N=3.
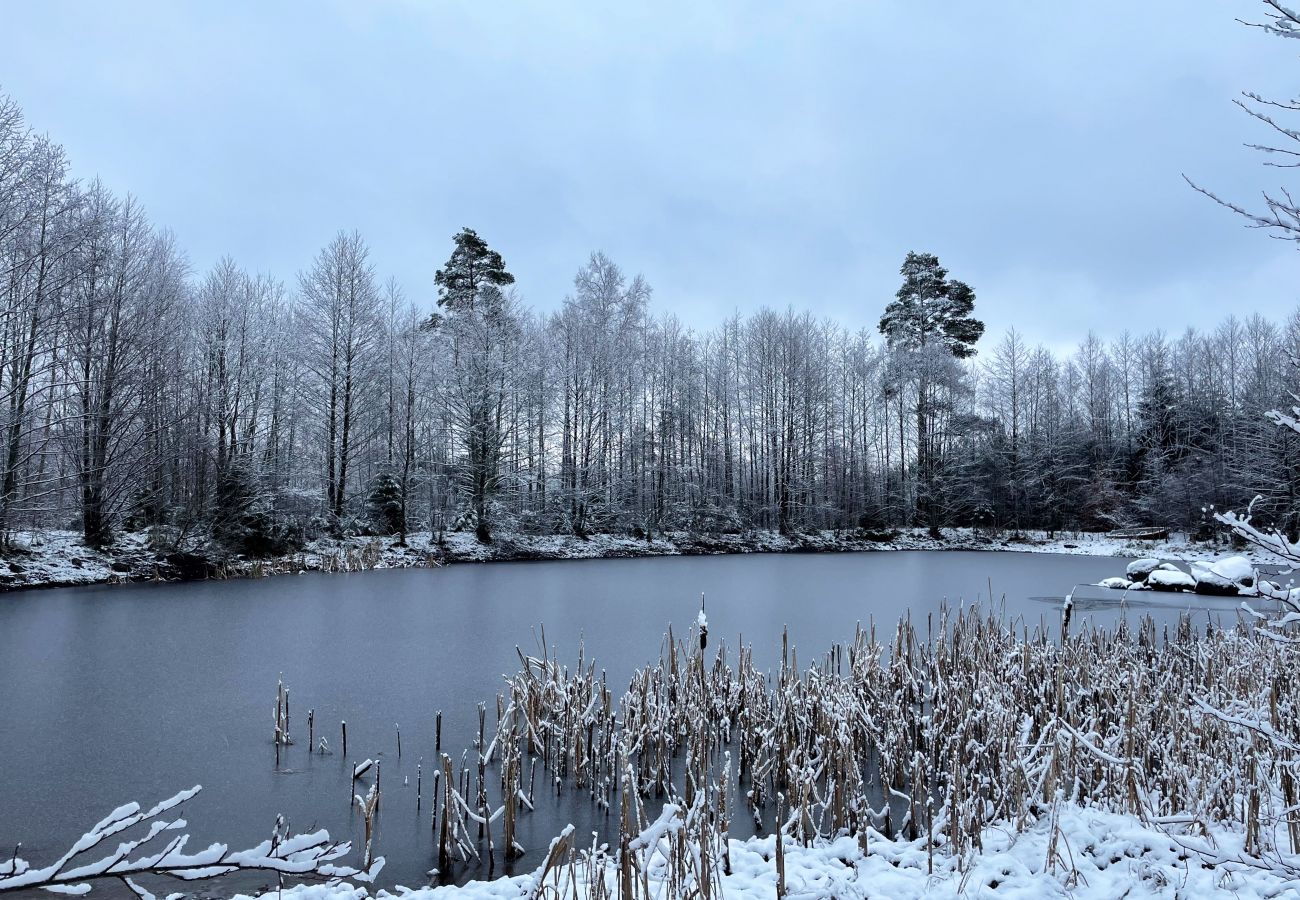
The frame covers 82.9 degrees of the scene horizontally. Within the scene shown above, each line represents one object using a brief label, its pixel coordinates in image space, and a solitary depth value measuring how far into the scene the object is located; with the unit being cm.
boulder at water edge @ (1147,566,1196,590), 1556
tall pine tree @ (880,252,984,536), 3734
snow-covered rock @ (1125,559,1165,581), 1684
